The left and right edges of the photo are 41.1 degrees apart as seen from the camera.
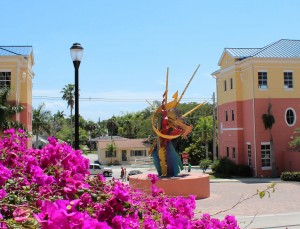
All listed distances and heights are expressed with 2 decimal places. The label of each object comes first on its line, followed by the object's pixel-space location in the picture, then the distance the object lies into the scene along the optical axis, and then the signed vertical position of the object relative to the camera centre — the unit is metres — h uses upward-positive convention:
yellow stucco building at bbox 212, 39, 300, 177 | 31.70 +2.86
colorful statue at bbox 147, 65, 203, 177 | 19.48 +0.41
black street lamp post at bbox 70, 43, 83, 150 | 10.37 +2.16
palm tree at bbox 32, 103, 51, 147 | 47.19 +2.55
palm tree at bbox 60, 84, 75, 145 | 61.84 +7.08
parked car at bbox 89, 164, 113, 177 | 38.81 -2.79
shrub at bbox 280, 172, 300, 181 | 27.59 -2.54
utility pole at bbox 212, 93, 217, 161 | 37.60 +0.15
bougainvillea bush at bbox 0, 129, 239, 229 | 2.21 -0.48
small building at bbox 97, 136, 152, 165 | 57.72 -1.73
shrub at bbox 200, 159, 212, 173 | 36.91 -2.19
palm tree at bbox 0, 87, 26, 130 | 25.17 +1.93
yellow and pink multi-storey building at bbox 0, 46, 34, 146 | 29.31 +4.93
